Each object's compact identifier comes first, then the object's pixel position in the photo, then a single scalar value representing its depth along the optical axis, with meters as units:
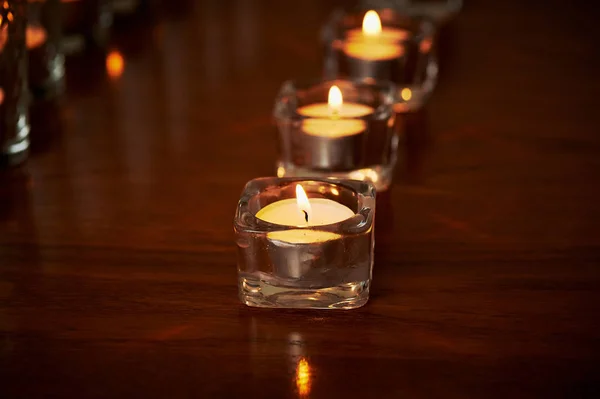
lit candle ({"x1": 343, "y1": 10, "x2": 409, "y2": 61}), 0.71
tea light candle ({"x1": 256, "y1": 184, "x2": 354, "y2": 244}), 0.52
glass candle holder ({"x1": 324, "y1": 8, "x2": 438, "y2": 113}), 0.71
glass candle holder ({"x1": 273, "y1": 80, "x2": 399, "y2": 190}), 0.60
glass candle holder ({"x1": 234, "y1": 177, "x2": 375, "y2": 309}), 0.49
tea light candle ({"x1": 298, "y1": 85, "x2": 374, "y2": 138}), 0.60
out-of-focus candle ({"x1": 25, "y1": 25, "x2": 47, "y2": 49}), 0.73
